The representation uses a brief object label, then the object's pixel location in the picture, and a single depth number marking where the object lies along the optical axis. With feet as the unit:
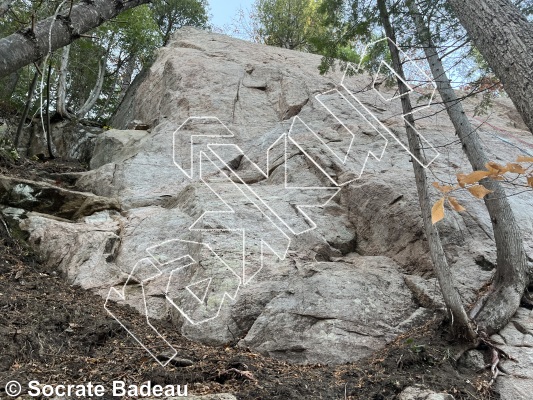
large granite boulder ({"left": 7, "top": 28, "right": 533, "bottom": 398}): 19.01
